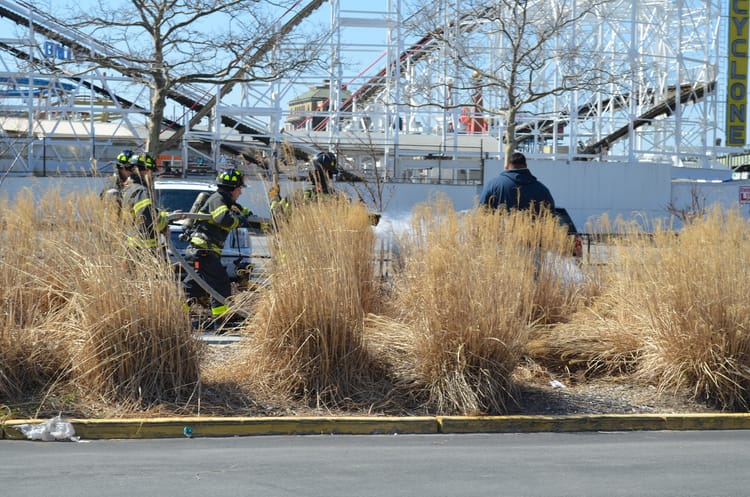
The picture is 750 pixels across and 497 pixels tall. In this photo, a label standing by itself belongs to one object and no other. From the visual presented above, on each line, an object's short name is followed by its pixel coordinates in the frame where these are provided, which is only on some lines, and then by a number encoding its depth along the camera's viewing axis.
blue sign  27.16
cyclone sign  36.50
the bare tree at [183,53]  23.97
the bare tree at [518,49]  25.34
